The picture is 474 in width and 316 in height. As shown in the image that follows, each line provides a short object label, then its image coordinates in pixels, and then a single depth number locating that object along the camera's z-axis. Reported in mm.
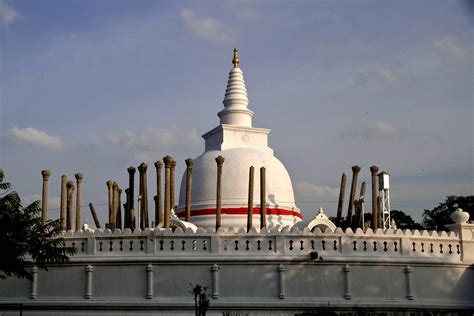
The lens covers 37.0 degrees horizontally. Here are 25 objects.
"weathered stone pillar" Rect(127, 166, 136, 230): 36125
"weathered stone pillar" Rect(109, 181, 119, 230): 34491
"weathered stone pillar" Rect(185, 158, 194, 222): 34156
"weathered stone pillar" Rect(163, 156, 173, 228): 32141
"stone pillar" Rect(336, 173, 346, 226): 36156
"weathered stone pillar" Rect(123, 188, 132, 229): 36062
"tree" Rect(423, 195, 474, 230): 63906
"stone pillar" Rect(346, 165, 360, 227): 35812
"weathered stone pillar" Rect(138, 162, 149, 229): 34812
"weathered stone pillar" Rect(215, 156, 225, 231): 32131
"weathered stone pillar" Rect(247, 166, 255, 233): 32000
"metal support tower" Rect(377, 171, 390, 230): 38906
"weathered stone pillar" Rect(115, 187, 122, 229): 37844
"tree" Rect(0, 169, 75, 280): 23938
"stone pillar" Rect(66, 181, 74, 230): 34812
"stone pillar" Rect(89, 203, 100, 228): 40844
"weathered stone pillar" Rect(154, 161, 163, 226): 33344
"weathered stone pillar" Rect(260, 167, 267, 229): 32069
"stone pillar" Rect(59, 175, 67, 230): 34844
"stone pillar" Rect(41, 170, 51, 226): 34000
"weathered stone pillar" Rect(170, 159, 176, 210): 33906
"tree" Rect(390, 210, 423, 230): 71812
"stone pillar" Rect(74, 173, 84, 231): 35719
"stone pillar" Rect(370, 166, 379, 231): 33625
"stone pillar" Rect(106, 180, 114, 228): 35812
